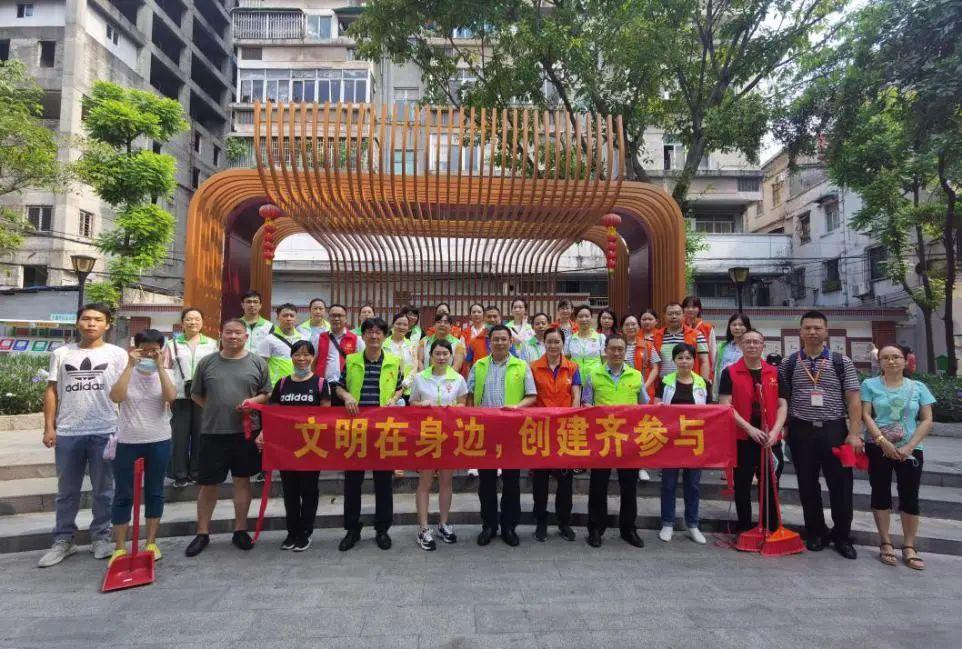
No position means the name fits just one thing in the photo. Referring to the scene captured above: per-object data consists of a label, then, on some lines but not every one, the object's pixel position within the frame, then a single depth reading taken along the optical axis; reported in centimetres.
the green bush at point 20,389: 870
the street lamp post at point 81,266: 1114
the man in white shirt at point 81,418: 374
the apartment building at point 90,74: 1912
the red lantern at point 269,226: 712
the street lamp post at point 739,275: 1146
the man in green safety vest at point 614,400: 427
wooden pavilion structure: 610
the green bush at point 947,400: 897
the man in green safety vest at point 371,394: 414
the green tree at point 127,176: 1406
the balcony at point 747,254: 1992
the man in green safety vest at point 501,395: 422
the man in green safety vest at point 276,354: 493
